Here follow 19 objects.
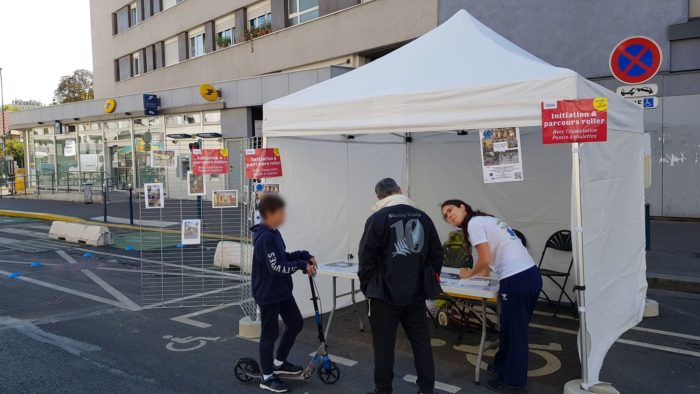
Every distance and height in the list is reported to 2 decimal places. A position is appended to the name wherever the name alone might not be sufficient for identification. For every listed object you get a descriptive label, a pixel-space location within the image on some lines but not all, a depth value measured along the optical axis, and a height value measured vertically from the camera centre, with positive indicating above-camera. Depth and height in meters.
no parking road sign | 6.89 +1.43
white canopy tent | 4.22 +0.24
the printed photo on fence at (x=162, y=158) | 6.48 +0.31
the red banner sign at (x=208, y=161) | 6.29 +0.25
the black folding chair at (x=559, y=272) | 6.29 -1.13
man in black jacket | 3.64 -0.68
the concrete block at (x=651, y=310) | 6.30 -1.64
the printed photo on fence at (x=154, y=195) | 6.54 -0.14
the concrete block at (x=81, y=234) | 12.38 -1.15
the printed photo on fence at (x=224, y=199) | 6.33 -0.20
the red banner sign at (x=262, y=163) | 5.56 +0.18
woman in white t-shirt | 4.18 -0.85
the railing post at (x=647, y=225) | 8.38 -0.88
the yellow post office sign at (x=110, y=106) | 25.17 +3.69
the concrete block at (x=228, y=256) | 9.41 -1.30
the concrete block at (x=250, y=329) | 5.68 -1.56
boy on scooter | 4.09 -0.79
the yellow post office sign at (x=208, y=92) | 19.53 +3.27
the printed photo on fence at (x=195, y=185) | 6.47 -0.03
